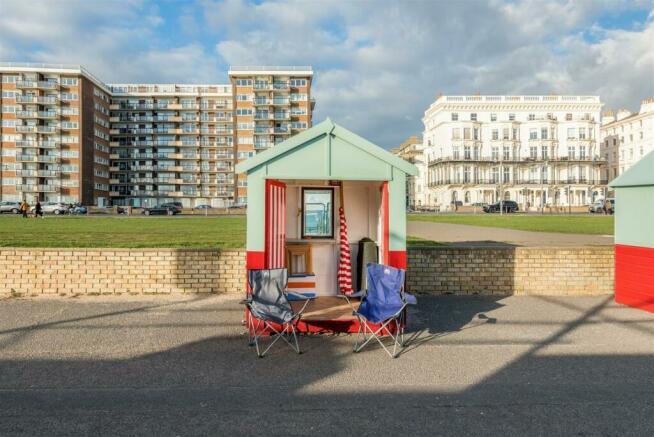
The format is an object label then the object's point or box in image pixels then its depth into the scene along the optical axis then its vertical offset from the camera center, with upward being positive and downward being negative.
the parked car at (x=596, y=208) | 57.47 +1.50
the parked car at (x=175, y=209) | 54.83 +1.33
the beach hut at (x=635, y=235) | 8.56 -0.27
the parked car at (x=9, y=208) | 54.72 +1.38
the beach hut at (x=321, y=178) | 7.16 +0.58
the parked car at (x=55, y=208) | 54.92 +1.41
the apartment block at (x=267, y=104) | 81.38 +19.87
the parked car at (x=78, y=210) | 55.69 +1.20
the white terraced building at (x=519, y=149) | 83.75 +12.77
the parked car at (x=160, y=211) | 53.45 +1.04
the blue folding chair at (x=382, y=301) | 6.34 -1.11
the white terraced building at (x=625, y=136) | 86.06 +16.18
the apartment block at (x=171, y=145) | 88.94 +14.08
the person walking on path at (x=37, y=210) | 37.61 +0.80
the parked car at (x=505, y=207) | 57.78 +1.65
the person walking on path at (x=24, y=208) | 38.38 +0.98
